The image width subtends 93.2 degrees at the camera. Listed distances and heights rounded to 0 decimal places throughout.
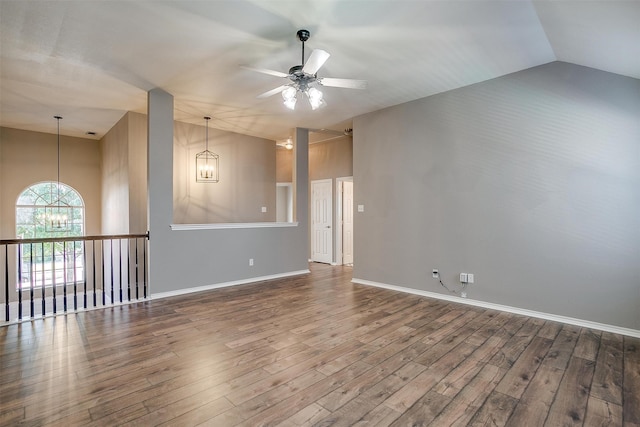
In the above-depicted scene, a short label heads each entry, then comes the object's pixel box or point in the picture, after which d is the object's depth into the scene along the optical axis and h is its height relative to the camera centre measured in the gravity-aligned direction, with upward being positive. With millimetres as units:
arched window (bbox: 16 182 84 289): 6500 -209
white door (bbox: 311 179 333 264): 7409 -262
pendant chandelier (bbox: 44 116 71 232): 6758 -13
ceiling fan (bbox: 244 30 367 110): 2673 +1289
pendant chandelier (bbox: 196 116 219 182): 6207 +973
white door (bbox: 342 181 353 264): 7422 -365
